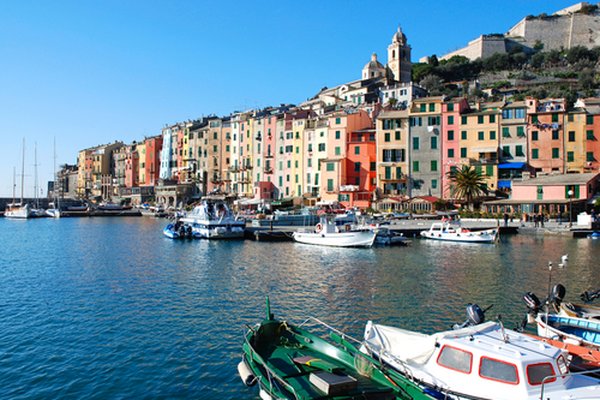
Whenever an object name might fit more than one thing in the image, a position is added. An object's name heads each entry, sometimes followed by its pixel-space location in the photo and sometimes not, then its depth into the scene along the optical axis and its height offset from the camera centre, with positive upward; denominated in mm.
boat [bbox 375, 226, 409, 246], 46531 -2722
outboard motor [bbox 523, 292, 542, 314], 17625 -3270
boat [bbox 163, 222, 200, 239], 54094 -2550
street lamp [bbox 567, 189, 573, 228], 52188 +414
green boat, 11164 -3905
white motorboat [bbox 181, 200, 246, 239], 52719 -1445
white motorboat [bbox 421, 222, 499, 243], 46438 -2305
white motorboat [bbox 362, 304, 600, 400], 10641 -3539
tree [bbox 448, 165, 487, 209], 61562 +3114
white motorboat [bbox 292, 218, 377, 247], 44719 -2424
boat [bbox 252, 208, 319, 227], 60250 -1384
